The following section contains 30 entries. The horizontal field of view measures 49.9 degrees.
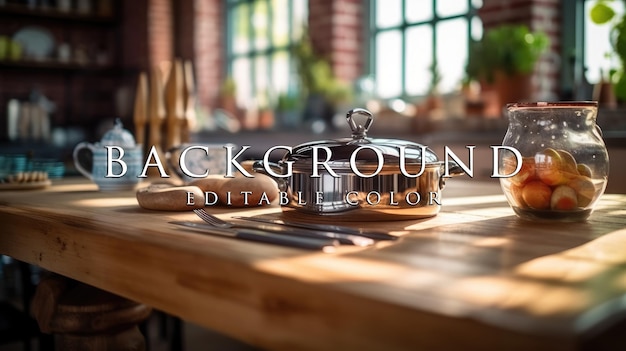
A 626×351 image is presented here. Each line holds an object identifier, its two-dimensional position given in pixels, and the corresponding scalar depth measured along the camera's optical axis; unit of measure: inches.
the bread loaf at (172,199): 39.9
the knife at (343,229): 28.9
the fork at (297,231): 27.2
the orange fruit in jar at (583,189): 34.9
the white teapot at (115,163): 56.2
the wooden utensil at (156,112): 71.4
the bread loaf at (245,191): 42.2
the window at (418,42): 147.8
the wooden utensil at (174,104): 71.8
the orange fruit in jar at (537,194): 35.1
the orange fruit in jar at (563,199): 35.0
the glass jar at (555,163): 35.0
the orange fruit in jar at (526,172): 35.5
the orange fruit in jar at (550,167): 34.7
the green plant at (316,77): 161.9
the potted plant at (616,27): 68.5
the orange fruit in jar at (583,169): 35.3
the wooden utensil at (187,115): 73.0
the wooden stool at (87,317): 46.1
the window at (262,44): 192.5
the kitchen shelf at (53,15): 210.8
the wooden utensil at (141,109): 72.9
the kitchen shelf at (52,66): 208.5
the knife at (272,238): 26.2
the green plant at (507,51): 117.0
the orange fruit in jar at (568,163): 34.8
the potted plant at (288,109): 170.1
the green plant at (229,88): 209.2
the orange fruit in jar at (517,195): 36.0
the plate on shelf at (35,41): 214.5
